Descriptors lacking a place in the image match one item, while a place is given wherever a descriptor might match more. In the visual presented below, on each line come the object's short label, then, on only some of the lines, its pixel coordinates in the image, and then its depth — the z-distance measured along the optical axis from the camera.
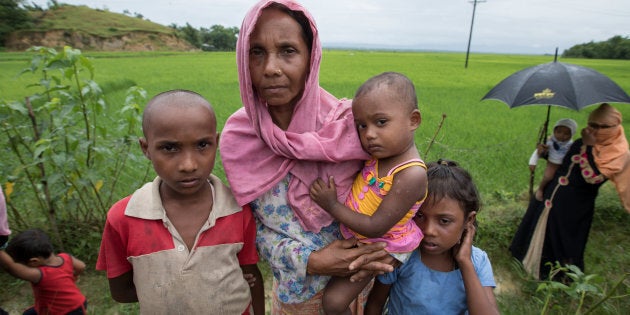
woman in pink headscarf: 1.34
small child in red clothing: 2.23
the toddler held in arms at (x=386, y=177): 1.29
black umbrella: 2.93
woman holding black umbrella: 2.91
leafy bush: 2.68
